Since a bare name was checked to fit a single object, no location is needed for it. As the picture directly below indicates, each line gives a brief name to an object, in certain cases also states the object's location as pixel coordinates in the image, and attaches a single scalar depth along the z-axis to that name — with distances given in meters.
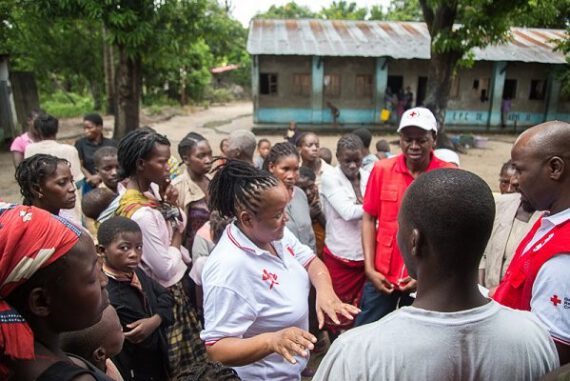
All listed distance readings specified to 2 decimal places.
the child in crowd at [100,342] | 1.58
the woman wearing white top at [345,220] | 3.36
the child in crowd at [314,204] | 3.75
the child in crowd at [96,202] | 3.44
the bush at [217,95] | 28.27
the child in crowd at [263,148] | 5.41
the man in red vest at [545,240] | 1.46
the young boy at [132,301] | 2.33
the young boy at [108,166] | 3.99
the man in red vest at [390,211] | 2.79
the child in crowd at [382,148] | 6.37
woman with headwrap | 1.07
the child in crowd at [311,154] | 4.46
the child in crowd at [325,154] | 5.85
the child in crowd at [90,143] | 5.16
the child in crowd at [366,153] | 4.51
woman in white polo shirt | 1.68
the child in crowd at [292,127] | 10.46
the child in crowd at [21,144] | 5.13
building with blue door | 16.83
